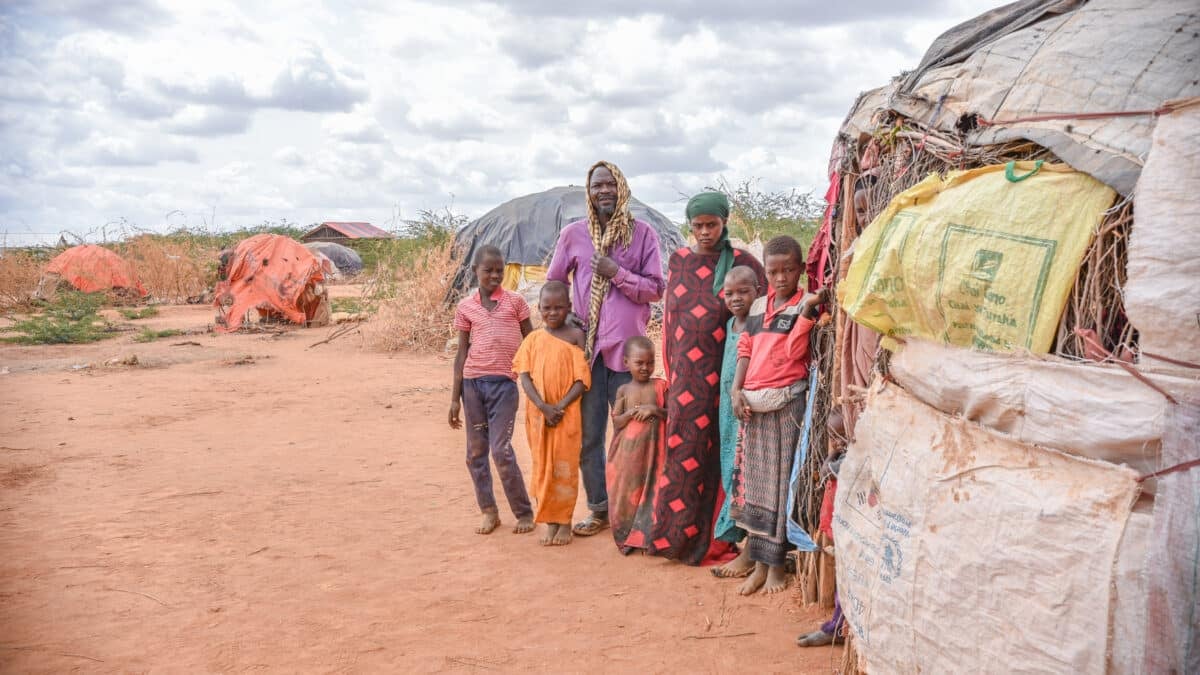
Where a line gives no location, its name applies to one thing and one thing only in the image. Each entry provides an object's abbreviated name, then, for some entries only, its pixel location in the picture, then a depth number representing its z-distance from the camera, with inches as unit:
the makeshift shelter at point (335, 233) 1470.2
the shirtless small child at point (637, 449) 169.0
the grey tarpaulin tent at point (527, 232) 512.4
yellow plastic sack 78.1
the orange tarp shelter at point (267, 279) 594.5
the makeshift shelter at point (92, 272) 805.2
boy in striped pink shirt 178.2
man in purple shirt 174.9
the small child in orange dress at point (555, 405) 173.2
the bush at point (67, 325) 546.9
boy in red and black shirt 141.7
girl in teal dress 149.7
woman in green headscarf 158.4
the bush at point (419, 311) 485.4
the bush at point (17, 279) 762.2
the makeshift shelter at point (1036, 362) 68.0
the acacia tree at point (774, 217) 548.1
